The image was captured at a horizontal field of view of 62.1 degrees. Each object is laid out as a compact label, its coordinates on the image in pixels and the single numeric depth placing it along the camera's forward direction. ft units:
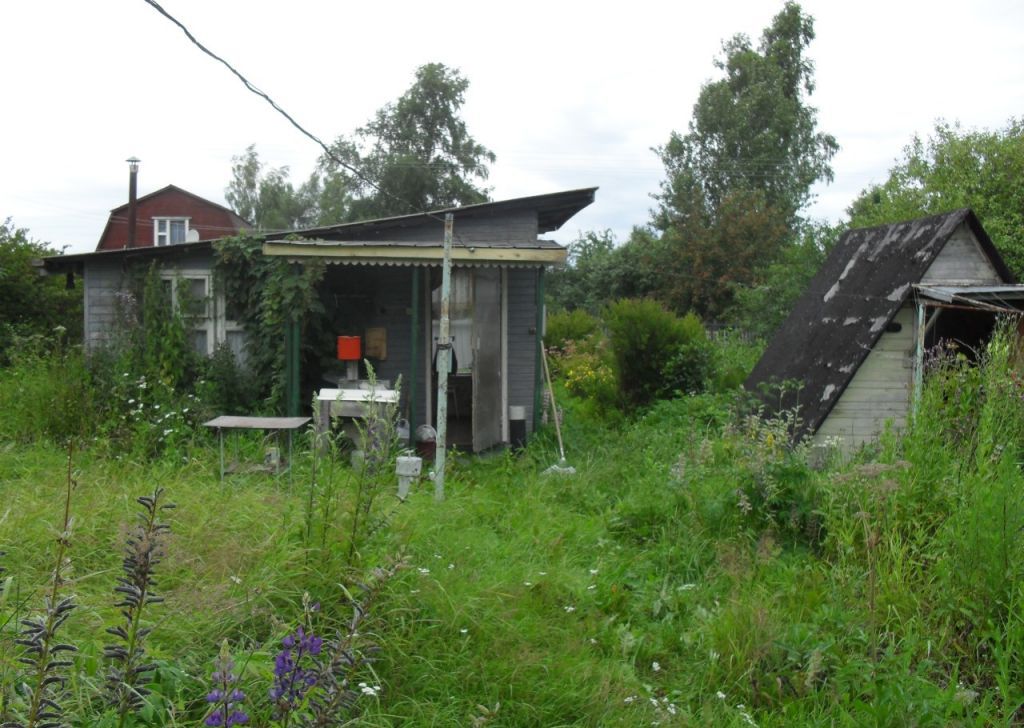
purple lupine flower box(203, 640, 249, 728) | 5.95
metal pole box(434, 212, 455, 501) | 23.20
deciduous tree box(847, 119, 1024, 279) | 63.00
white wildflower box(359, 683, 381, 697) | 10.21
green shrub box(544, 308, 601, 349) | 70.03
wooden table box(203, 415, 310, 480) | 25.99
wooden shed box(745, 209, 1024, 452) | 28.78
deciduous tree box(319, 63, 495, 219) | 110.52
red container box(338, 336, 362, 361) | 31.68
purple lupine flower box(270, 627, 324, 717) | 6.86
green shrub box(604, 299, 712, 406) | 42.80
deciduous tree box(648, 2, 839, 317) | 103.86
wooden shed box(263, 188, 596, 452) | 33.91
